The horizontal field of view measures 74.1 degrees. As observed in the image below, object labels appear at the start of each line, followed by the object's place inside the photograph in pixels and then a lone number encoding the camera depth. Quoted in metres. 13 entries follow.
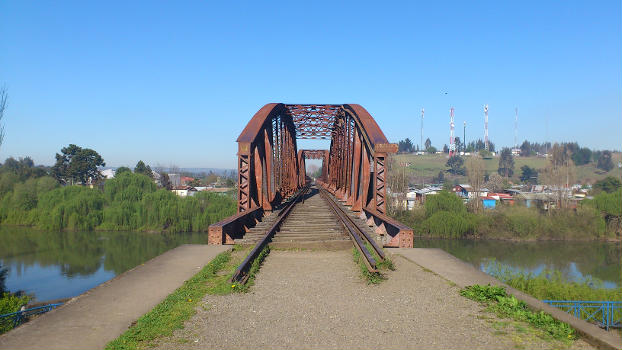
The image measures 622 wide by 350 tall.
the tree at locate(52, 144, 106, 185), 86.94
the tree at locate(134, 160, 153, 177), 104.19
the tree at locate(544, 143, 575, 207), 62.16
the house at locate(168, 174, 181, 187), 150.55
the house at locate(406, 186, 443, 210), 71.26
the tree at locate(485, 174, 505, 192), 94.38
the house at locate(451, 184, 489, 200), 84.61
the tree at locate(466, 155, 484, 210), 62.77
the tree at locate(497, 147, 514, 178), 152.88
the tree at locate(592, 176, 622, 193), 74.06
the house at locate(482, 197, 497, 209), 71.25
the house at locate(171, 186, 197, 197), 97.22
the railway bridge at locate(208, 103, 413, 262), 10.38
